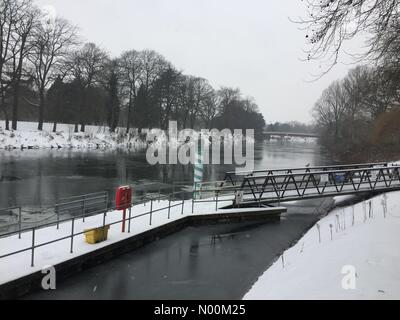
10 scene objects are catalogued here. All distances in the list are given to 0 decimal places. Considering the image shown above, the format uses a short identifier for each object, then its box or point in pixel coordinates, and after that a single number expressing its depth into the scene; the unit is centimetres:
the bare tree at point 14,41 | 4553
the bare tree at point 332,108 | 8631
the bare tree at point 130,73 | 7000
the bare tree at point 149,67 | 7206
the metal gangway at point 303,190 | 1692
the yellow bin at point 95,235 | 1038
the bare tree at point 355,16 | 729
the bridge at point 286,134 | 15773
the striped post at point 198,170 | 1855
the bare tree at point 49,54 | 5103
